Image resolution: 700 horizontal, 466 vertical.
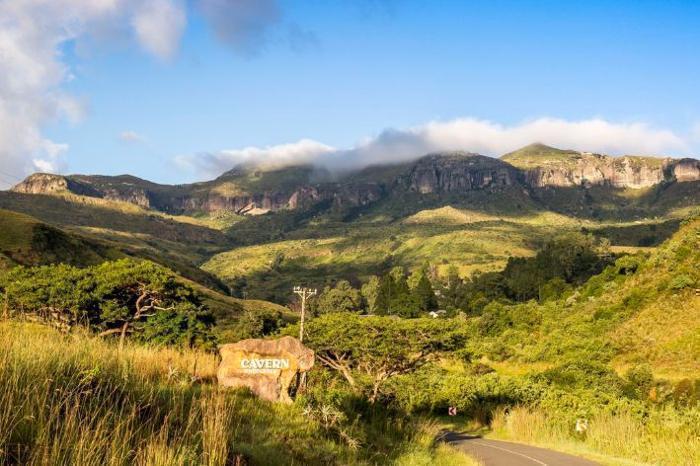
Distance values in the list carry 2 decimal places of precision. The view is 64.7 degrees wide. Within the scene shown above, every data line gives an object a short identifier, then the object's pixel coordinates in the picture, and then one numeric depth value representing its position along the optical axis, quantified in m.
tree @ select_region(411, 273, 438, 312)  128.00
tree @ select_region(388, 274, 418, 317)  123.97
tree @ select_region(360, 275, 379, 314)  163.68
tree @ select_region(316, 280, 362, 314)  137.50
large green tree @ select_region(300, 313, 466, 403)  37.16
